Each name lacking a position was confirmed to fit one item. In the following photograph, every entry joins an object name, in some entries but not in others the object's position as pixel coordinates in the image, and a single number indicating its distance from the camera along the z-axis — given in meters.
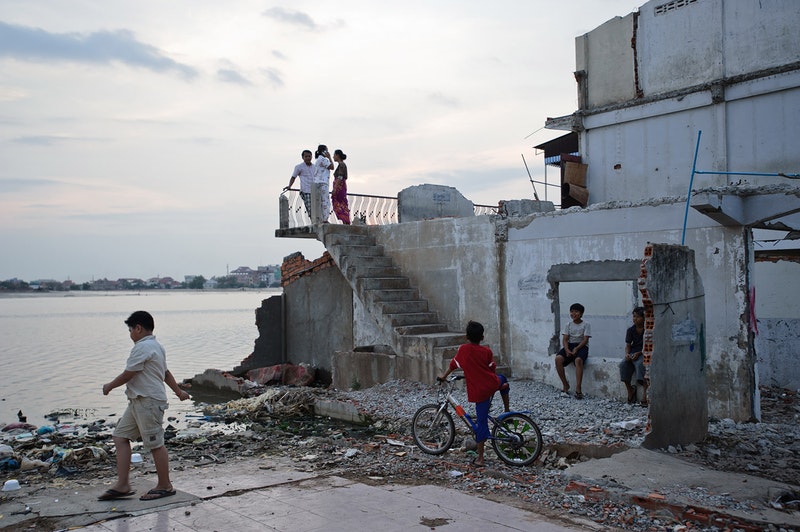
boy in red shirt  7.61
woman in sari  16.56
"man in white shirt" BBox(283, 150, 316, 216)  16.45
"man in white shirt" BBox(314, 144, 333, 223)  16.12
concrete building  9.14
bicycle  7.62
